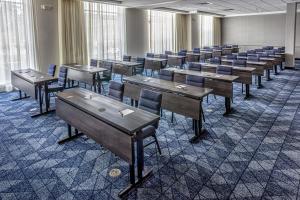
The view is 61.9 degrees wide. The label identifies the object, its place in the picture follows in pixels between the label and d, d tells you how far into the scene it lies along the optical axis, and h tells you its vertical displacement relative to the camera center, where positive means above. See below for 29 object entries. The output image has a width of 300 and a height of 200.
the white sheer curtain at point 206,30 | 16.09 +2.28
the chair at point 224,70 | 6.43 -0.14
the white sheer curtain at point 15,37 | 7.50 +0.95
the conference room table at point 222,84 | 5.47 -0.44
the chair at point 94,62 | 7.98 +0.13
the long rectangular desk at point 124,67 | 7.68 -0.03
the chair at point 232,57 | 9.02 +0.27
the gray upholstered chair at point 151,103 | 3.48 -0.56
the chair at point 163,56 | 9.74 +0.37
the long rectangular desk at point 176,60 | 9.92 +0.21
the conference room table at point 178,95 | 4.21 -0.54
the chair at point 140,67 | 8.26 -0.03
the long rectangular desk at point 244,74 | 6.66 -0.26
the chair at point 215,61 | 8.33 +0.13
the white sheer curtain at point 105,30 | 9.47 +1.47
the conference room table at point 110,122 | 2.86 -0.70
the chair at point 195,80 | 5.09 -0.31
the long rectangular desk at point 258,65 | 7.78 -0.05
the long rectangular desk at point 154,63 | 8.79 +0.09
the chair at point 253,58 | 8.74 +0.22
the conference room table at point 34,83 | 5.51 -0.34
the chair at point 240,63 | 7.50 +0.04
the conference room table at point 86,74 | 6.77 -0.20
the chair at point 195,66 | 6.96 -0.03
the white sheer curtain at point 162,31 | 12.34 +1.78
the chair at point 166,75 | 5.70 -0.22
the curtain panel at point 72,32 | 8.43 +1.20
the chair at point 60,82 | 5.91 -0.36
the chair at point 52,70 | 6.54 -0.07
